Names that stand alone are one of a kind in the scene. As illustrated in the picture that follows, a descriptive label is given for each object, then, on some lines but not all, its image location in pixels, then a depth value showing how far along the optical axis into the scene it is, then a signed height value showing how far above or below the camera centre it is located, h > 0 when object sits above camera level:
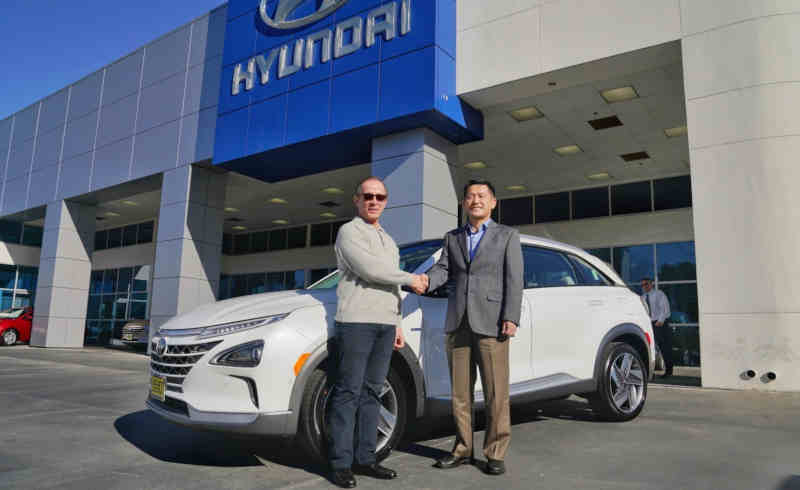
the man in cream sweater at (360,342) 3.39 -0.10
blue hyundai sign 11.17 +5.19
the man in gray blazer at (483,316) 3.65 +0.08
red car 21.22 -0.34
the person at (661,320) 10.94 +0.27
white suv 3.42 -0.20
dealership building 8.58 +4.61
